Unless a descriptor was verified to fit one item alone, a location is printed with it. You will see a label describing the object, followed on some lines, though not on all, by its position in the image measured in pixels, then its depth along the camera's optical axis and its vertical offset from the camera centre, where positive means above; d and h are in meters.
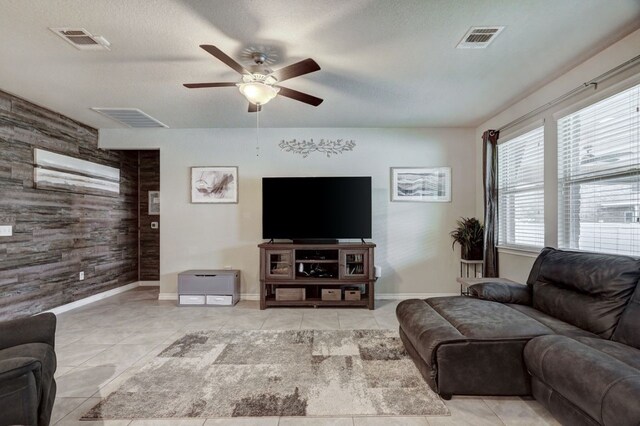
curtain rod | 2.34 +1.12
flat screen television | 4.31 +0.09
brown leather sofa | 1.51 -0.79
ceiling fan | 2.36 +1.11
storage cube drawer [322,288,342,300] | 4.22 -1.09
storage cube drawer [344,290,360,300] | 4.24 -1.11
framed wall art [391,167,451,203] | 4.70 +0.42
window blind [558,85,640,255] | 2.37 +0.33
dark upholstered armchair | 1.38 -0.76
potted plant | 4.31 -0.33
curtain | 4.02 +0.14
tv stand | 4.17 -0.79
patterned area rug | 1.97 -1.25
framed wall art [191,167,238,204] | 4.76 +0.47
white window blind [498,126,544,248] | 3.41 +0.29
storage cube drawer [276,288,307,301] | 4.22 -1.09
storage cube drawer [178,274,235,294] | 4.38 -1.00
